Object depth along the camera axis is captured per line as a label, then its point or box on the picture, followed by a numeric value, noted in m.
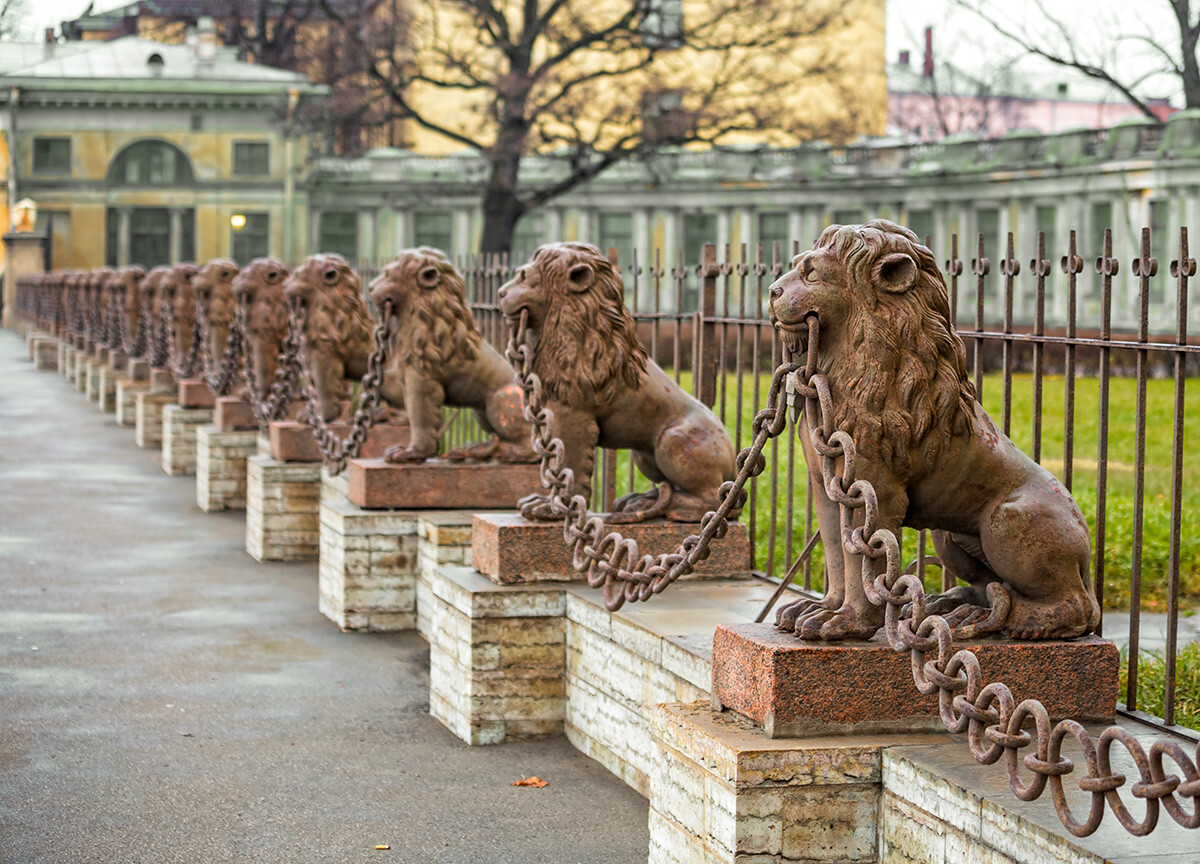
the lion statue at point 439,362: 8.43
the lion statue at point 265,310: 12.30
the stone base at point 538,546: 6.42
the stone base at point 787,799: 3.97
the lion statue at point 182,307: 18.30
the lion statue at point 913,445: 4.16
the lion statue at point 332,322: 10.39
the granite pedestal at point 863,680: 4.08
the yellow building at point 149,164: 61.34
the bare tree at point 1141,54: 33.78
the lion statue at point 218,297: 15.25
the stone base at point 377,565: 8.54
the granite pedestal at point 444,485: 8.40
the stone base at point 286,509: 10.84
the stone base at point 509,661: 6.34
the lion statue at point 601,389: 6.53
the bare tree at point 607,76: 33.33
